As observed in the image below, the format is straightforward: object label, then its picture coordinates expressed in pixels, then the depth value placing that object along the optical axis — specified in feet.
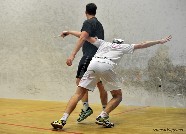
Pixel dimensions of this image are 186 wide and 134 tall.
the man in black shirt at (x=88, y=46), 8.64
